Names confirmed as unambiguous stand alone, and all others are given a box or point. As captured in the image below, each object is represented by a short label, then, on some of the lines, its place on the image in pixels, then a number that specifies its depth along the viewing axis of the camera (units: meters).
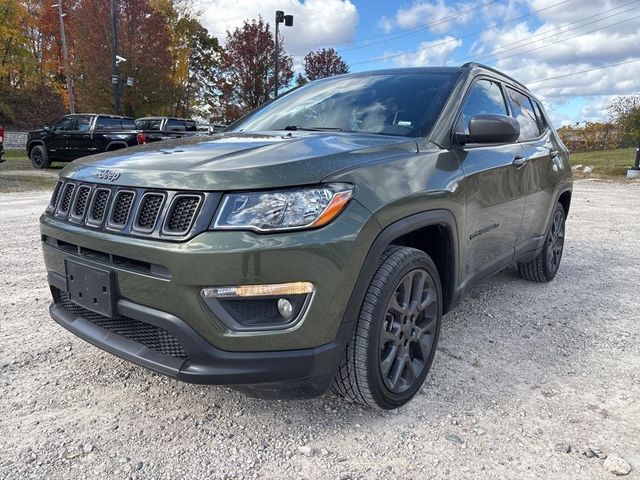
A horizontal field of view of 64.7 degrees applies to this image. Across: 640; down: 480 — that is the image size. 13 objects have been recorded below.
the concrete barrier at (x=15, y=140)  28.43
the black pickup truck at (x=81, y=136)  15.52
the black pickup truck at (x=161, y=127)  15.71
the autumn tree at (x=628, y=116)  22.27
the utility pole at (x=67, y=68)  27.45
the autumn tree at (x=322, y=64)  35.47
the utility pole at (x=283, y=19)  21.22
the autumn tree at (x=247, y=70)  30.22
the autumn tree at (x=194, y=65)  35.72
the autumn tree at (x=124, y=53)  26.69
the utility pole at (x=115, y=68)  21.16
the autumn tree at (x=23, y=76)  31.30
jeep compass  1.90
